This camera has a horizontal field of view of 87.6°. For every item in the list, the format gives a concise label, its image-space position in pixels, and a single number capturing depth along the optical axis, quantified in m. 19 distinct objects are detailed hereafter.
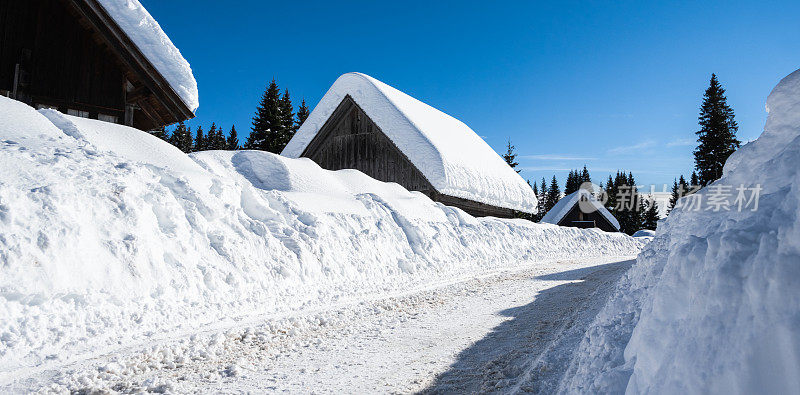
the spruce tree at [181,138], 60.97
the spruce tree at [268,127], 36.75
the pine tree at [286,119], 37.34
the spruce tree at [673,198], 54.11
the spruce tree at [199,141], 65.69
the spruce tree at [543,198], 86.94
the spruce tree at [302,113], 43.06
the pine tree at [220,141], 59.97
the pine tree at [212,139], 62.11
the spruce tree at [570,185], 81.91
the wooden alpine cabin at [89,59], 8.98
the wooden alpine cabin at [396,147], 17.94
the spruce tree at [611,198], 57.81
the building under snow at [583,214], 36.75
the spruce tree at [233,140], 57.02
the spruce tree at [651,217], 52.78
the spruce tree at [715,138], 30.28
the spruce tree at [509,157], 48.47
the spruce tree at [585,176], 83.75
